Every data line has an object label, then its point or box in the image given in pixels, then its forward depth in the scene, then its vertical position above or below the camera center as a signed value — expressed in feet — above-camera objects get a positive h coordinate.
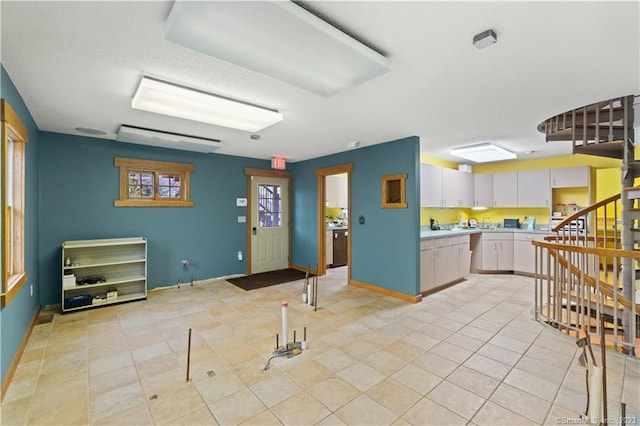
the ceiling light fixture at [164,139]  12.78 +3.45
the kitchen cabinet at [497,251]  19.75 -2.58
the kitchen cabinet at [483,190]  21.32 +1.63
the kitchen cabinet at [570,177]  17.75 +2.18
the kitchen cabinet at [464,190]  20.36 +1.61
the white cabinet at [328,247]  21.18 -2.50
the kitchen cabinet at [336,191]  21.75 +1.66
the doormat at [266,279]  16.97 -4.06
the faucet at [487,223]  22.23 -0.79
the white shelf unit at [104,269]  13.04 -2.70
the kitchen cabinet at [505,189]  20.30 +1.60
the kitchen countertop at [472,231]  15.89 -1.18
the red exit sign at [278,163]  19.01 +3.18
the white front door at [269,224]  19.92 -0.77
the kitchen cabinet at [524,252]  18.93 -2.56
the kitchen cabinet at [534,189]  19.10 +1.57
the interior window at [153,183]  15.20 +1.61
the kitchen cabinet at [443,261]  14.98 -2.65
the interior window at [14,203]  7.54 +0.31
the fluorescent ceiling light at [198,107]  8.51 +3.44
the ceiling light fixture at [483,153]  15.97 +3.44
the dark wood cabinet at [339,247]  22.35 -2.62
